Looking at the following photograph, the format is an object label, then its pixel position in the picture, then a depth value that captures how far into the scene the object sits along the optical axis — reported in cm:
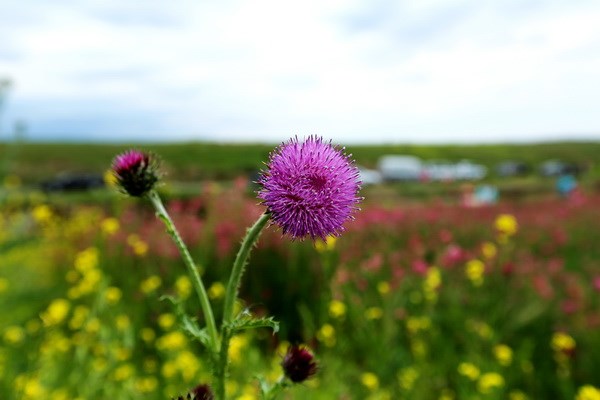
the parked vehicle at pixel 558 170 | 4594
